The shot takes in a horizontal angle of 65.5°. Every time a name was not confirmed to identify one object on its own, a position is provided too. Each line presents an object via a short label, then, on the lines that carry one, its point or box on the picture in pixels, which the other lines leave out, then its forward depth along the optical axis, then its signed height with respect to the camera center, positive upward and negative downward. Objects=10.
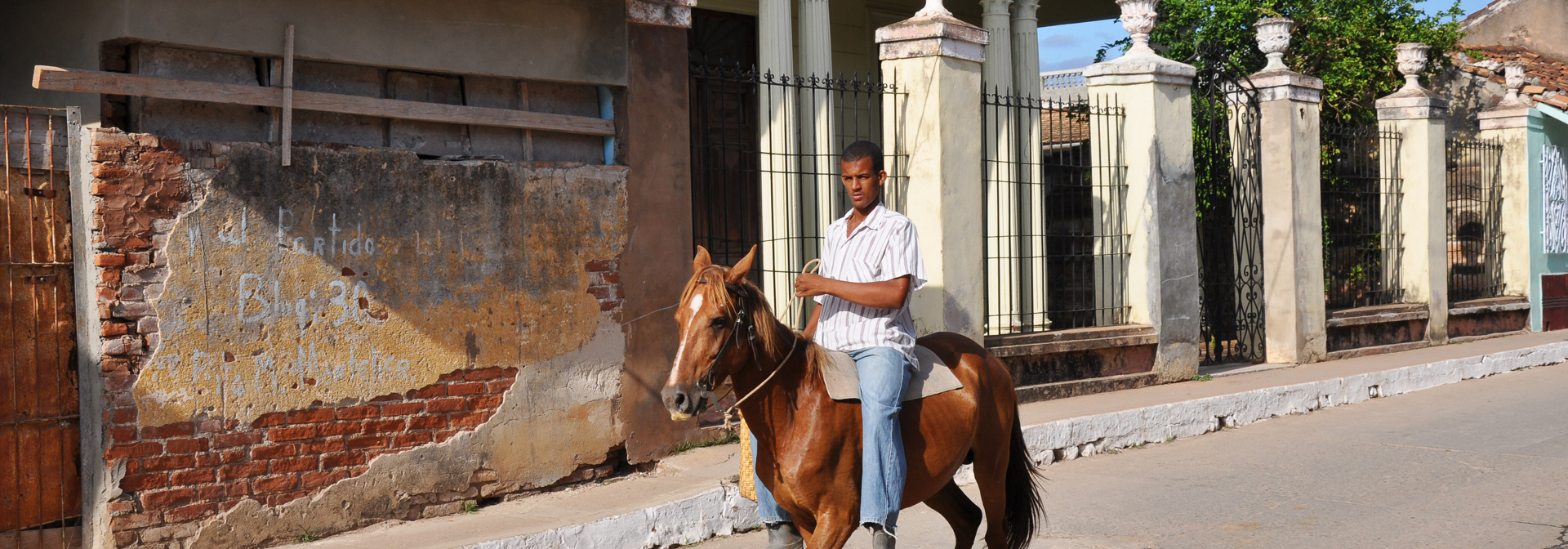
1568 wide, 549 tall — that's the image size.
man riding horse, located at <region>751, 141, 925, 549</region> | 4.10 -0.16
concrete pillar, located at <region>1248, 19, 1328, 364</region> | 12.98 +0.56
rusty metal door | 5.26 -0.26
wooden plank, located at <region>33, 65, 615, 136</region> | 5.27 +0.88
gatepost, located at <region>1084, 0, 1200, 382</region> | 11.42 +0.70
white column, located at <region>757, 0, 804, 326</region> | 9.15 +1.02
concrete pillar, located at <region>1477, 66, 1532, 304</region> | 16.84 +1.04
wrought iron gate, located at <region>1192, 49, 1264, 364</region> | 13.17 +0.42
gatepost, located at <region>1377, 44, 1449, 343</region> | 15.19 +0.79
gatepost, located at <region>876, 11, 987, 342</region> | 9.38 +0.92
